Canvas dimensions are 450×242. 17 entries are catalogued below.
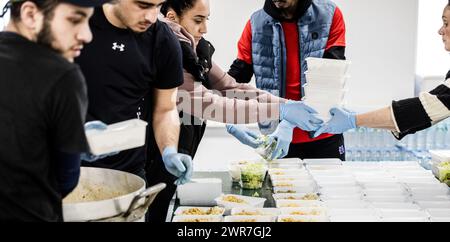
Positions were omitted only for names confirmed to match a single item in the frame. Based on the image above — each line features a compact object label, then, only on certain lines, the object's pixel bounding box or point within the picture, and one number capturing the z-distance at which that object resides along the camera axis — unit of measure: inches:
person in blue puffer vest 133.1
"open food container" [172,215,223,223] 92.9
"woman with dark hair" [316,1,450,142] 107.5
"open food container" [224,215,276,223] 92.0
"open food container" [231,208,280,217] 95.4
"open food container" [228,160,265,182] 115.5
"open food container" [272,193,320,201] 106.2
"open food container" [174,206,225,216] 97.0
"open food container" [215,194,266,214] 99.7
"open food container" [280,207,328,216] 97.2
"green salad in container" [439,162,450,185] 115.6
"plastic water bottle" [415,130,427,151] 213.2
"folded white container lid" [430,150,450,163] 117.7
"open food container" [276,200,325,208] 101.4
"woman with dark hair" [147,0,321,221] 110.3
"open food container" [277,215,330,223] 93.0
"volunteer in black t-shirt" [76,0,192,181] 81.7
